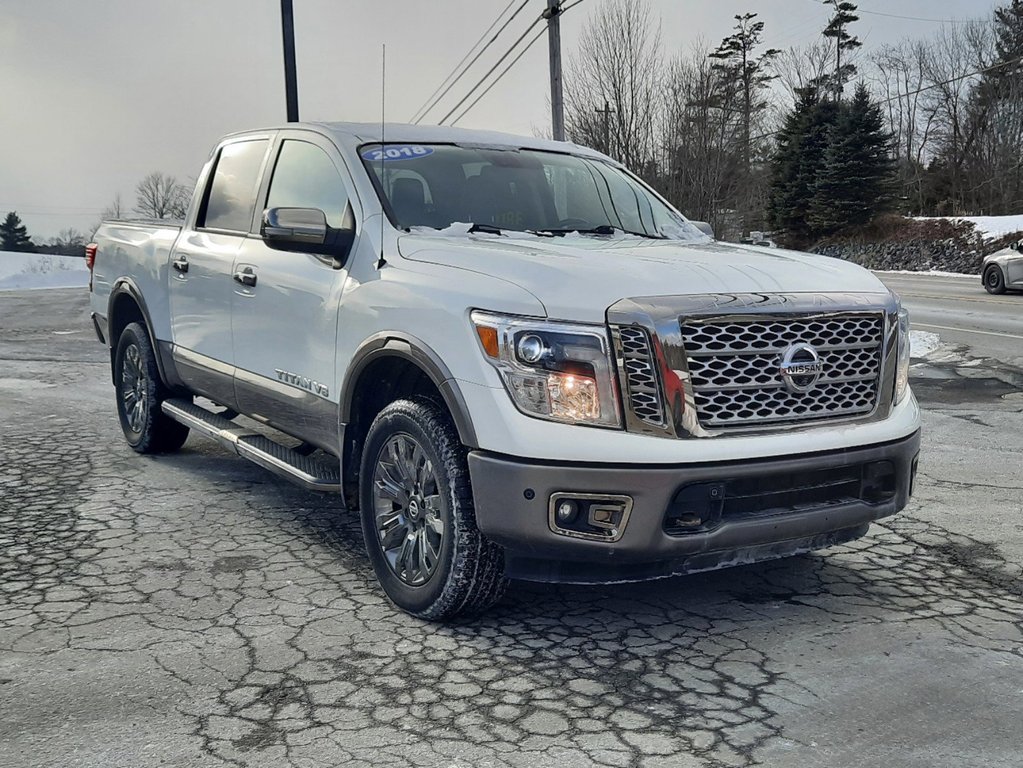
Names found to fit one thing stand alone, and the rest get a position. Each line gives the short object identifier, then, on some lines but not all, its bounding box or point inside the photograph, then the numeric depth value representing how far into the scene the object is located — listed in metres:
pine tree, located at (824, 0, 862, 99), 52.34
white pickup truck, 3.38
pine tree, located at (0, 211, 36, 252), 68.50
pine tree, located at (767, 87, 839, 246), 42.78
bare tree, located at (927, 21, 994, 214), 47.88
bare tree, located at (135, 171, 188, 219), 63.75
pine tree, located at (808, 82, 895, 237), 41.22
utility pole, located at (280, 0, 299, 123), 20.19
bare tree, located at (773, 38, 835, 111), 53.47
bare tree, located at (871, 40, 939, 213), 54.69
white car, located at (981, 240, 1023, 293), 20.67
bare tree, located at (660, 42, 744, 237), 26.31
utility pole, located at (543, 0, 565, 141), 20.97
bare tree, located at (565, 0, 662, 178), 26.31
